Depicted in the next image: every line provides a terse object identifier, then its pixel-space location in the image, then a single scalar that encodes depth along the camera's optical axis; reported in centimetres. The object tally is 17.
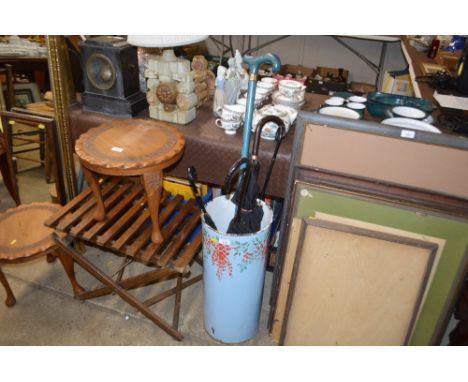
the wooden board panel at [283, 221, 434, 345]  161
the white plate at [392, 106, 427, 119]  192
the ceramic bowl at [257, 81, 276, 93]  234
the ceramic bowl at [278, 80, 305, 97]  221
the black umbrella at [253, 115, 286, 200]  169
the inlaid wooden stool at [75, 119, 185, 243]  165
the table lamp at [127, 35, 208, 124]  203
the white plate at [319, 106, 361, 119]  191
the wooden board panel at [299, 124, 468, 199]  140
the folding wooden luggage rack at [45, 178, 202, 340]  189
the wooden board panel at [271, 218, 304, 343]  171
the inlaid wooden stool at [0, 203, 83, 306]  204
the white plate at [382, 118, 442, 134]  177
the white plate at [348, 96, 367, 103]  215
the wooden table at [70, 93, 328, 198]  189
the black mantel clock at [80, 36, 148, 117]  207
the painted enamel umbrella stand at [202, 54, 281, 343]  170
